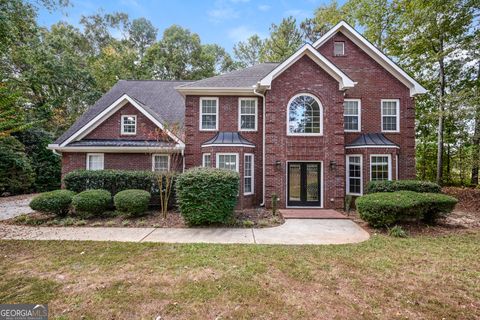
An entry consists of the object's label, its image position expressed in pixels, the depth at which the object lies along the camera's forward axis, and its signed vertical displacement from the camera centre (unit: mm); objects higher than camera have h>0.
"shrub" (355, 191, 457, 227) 7516 -1442
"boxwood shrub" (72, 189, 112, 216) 9070 -1585
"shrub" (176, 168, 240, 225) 8125 -1223
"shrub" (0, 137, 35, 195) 15531 -497
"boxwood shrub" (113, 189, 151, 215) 9078 -1567
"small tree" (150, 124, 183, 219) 9635 +179
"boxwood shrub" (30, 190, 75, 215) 9016 -1580
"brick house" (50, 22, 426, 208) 11078 +1646
